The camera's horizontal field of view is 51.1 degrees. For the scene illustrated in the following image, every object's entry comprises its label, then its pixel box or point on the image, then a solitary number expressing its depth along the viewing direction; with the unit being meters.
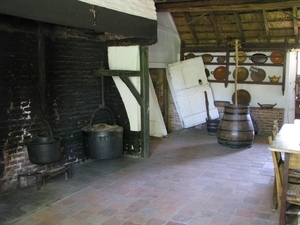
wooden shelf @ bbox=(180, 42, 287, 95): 8.05
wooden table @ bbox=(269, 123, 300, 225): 3.17
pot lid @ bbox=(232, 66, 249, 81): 8.54
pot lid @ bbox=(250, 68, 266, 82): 8.36
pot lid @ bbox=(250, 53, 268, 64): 8.24
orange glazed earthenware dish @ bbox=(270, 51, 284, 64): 8.09
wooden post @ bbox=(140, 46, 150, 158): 5.70
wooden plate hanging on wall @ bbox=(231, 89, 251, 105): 8.54
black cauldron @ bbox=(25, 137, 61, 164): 4.33
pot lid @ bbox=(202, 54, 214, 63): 8.88
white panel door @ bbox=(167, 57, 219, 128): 8.53
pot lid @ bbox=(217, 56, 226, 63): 8.73
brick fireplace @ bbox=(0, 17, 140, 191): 4.36
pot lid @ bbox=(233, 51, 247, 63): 8.46
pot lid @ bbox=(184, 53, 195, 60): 9.06
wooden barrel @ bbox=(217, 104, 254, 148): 6.44
